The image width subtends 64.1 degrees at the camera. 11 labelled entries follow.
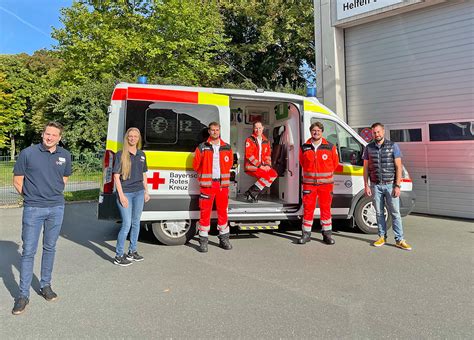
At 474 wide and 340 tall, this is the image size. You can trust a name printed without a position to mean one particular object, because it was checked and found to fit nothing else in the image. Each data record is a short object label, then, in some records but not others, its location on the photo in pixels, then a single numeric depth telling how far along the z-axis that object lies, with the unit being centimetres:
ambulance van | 549
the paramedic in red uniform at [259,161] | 673
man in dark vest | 573
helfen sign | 942
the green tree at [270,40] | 2238
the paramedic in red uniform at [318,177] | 581
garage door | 839
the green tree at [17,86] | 4062
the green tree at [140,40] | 2123
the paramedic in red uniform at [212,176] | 546
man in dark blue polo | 362
